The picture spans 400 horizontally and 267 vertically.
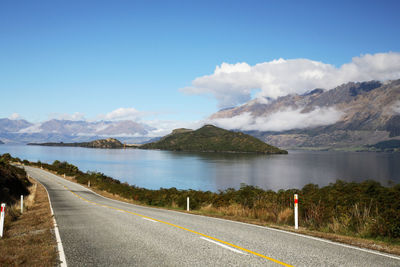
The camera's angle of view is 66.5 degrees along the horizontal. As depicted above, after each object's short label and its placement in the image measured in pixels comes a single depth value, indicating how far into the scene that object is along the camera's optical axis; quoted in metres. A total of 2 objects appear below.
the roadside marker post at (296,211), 12.65
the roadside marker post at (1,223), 10.82
